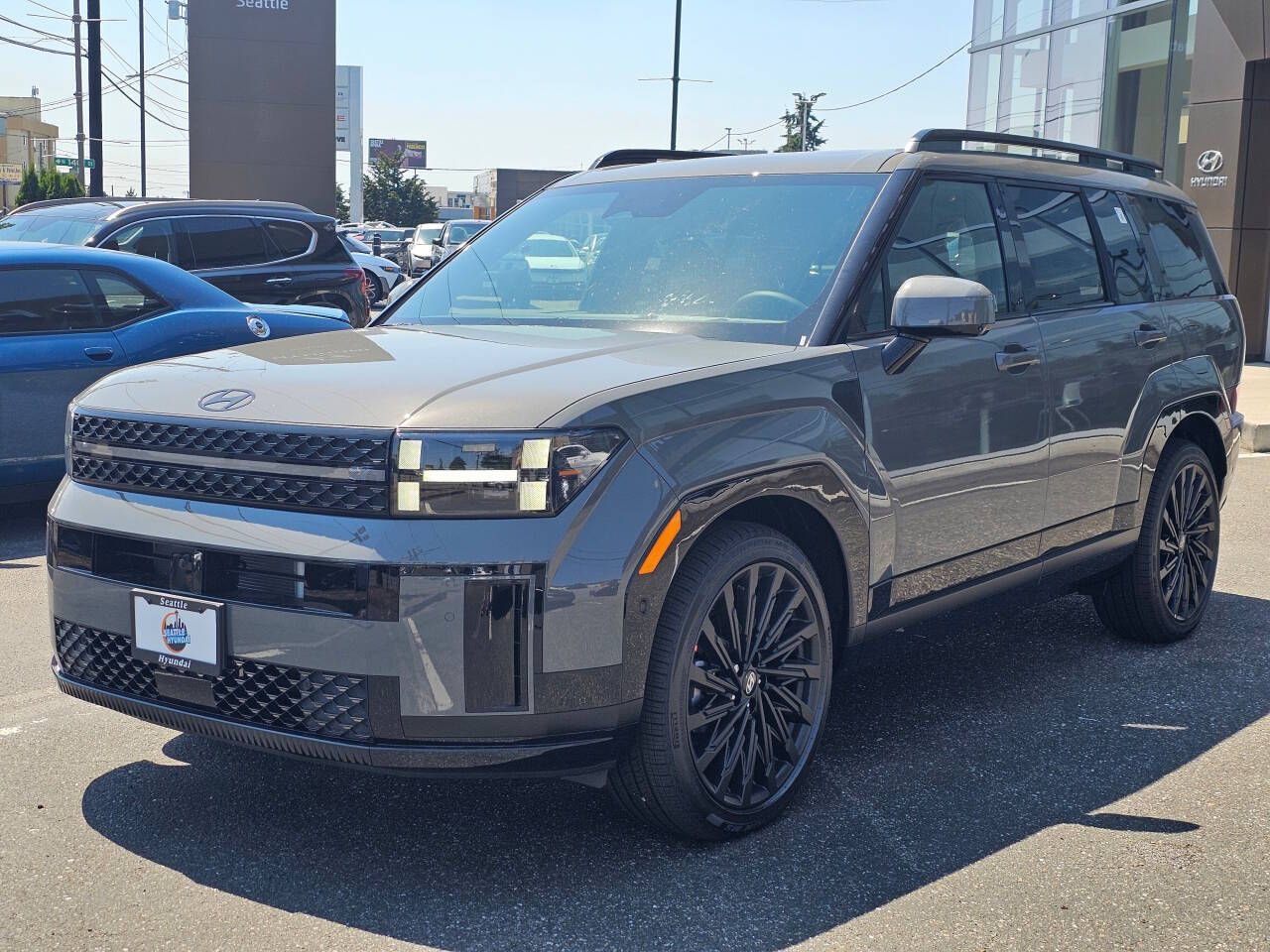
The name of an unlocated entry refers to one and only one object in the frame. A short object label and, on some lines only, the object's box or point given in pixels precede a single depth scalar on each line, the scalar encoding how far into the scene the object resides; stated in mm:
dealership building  17969
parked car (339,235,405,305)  24411
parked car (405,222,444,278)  31656
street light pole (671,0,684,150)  34656
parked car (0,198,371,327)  12008
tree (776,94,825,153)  82500
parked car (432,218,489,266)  27153
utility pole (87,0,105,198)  27203
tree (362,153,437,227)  96375
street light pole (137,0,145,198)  60112
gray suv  3117
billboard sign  165250
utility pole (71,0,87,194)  50831
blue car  7293
